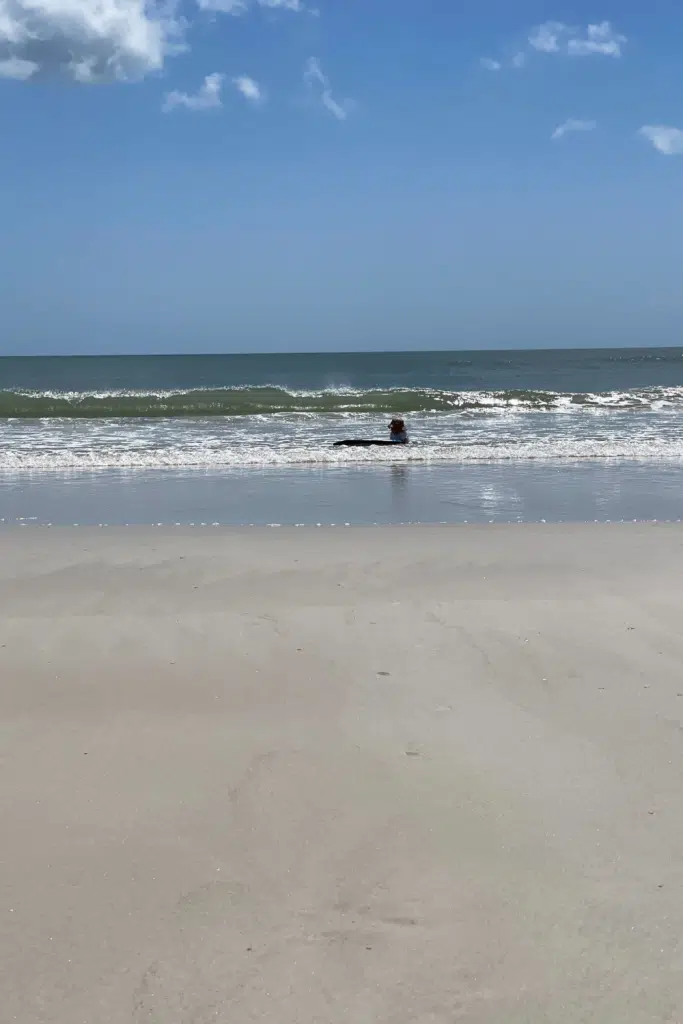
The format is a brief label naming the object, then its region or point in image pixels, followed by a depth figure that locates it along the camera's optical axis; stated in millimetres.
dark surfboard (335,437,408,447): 18230
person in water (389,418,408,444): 18578
